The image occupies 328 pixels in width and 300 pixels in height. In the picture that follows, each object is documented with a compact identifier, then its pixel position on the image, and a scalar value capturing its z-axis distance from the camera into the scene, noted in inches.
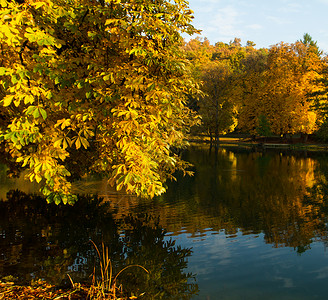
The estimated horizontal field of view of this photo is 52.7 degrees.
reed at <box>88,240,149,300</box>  279.7
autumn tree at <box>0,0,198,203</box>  275.7
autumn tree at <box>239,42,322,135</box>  2345.0
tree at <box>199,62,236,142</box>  2933.1
